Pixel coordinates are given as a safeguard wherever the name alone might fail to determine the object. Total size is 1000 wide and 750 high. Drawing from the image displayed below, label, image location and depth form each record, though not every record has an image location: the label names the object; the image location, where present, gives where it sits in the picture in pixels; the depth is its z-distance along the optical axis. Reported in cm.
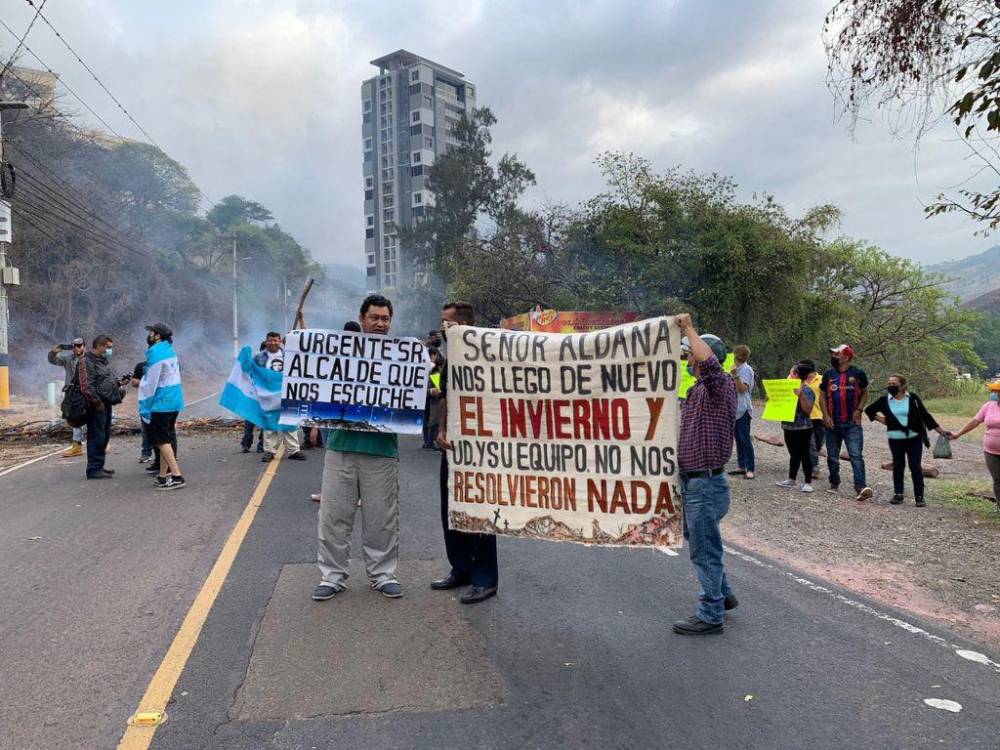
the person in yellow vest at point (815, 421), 990
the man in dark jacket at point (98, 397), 956
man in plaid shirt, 448
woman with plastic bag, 884
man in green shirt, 509
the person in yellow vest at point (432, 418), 574
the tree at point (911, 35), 506
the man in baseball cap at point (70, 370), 1194
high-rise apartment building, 8975
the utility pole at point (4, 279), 1934
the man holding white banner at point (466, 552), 503
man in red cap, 928
